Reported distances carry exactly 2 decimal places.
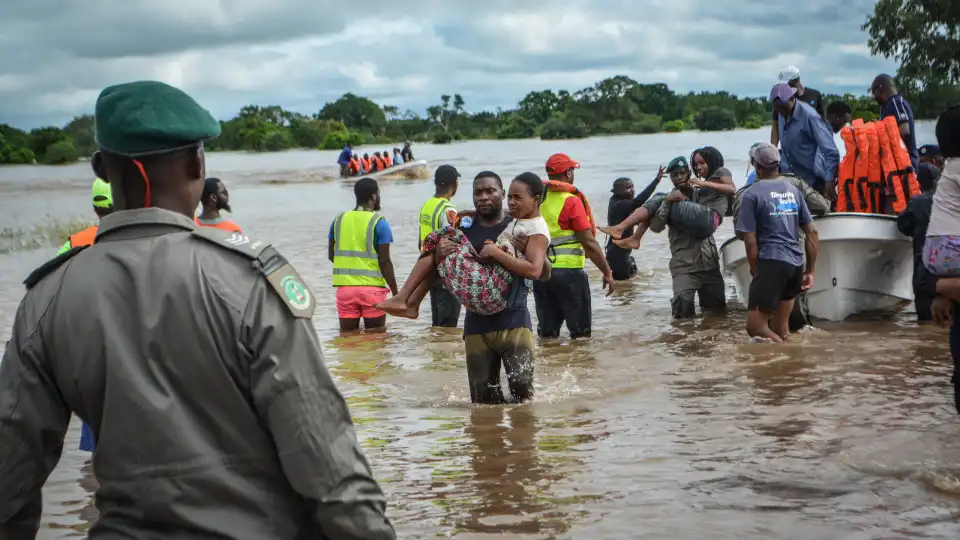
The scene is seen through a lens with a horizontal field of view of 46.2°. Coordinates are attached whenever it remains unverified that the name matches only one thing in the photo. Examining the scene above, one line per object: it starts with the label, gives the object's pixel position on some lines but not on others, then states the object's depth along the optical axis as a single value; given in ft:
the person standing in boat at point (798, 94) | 35.88
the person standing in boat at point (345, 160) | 167.12
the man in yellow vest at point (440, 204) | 35.73
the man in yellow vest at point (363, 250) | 34.60
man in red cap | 32.78
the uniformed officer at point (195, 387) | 6.99
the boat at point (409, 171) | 164.66
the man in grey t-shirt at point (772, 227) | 30.17
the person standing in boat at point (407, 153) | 184.16
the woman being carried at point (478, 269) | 22.40
